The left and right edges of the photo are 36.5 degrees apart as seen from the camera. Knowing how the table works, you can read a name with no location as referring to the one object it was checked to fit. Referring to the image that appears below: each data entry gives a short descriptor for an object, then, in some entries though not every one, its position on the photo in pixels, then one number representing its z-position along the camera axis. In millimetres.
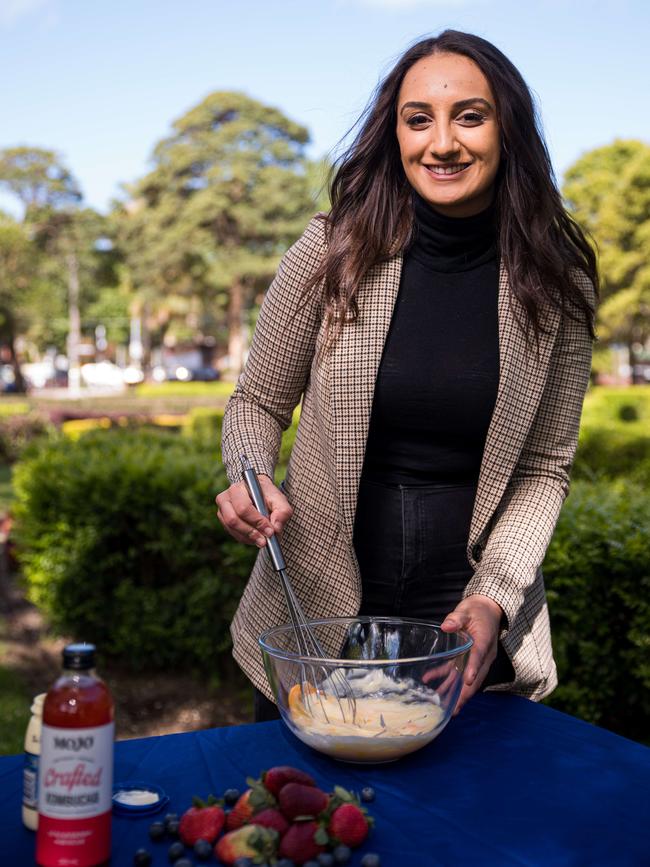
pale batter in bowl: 1436
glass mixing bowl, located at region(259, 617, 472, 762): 1433
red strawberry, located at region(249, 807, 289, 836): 1164
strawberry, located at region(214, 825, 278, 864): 1133
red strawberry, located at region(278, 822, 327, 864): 1133
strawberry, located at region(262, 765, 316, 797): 1242
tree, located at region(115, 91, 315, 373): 42938
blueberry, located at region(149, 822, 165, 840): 1211
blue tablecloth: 1233
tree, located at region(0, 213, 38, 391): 36906
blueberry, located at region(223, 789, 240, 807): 1284
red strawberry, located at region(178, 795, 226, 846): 1192
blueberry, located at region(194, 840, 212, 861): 1165
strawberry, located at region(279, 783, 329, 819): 1185
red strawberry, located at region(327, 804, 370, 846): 1185
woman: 1858
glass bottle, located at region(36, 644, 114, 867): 1050
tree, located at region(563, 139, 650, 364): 30516
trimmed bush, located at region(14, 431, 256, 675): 4996
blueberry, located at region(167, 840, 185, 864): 1172
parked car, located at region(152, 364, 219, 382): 48656
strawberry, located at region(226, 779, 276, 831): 1200
